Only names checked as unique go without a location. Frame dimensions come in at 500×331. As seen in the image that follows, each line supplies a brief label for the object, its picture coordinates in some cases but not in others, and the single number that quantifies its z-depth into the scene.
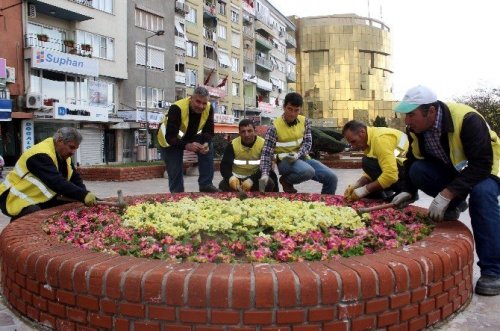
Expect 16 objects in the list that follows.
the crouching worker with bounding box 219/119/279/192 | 6.59
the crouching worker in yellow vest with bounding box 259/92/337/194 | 6.33
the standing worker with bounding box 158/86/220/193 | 6.46
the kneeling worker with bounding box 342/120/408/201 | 4.89
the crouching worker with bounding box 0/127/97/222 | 4.43
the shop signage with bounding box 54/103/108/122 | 26.17
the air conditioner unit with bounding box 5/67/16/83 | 23.97
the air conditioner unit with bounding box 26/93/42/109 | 24.95
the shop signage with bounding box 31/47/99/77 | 25.16
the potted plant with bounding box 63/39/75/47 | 27.62
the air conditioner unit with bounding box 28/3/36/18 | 25.58
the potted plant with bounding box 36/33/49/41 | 25.88
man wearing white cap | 3.43
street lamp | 31.27
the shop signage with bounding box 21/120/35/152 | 25.28
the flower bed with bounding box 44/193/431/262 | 3.00
